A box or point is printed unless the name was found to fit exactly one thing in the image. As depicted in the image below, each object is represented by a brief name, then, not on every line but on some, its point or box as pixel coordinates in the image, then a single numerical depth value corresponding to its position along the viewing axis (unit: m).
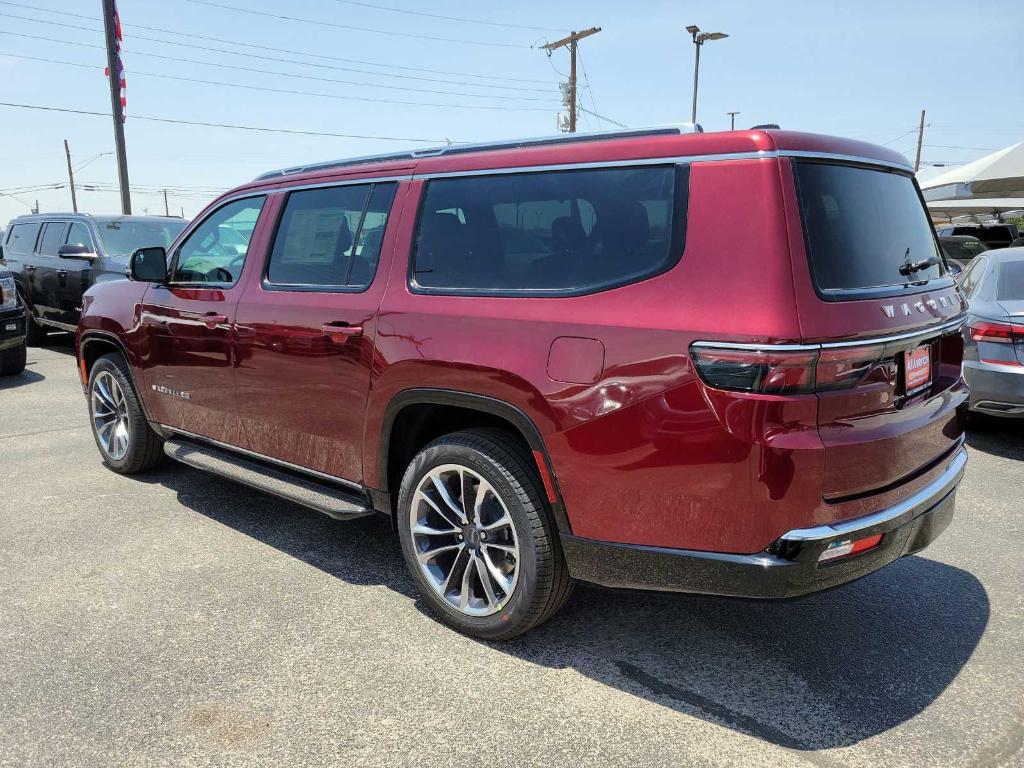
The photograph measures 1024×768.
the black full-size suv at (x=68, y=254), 10.25
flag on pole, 16.41
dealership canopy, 12.54
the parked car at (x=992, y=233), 18.05
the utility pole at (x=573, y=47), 28.88
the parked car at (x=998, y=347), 5.70
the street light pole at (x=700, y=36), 26.06
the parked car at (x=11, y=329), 9.02
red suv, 2.39
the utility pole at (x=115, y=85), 16.31
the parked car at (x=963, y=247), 15.42
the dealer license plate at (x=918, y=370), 2.70
